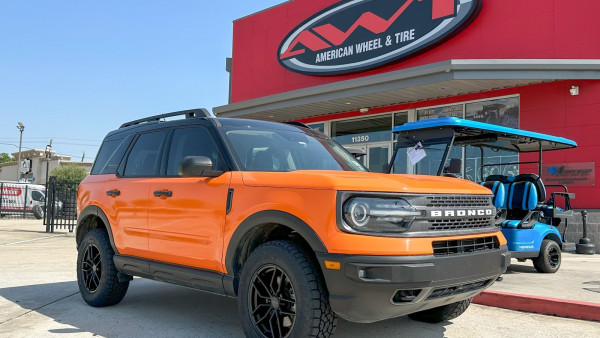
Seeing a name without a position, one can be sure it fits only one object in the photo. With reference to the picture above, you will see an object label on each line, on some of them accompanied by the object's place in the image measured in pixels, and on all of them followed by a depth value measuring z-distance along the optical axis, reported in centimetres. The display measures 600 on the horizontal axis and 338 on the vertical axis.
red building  1175
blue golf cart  725
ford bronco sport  328
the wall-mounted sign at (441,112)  1416
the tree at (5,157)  11054
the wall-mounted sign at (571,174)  1155
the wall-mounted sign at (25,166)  5296
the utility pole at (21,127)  5225
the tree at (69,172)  6481
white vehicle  2900
